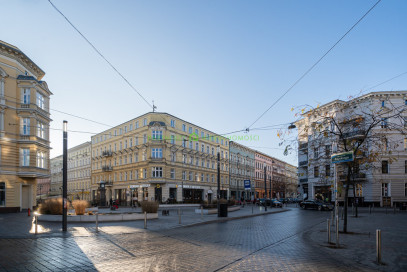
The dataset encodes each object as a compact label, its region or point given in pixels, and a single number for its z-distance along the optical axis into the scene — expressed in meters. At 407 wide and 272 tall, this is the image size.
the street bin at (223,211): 22.70
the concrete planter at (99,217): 18.06
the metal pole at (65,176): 13.72
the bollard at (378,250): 8.15
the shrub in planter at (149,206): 20.88
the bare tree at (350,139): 14.04
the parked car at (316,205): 38.16
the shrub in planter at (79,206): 19.12
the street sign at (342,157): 11.91
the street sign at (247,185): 27.95
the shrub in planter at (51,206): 18.95
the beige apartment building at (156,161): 50.94
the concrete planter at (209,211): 26.27
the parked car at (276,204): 44.62
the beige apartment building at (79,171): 71.38
